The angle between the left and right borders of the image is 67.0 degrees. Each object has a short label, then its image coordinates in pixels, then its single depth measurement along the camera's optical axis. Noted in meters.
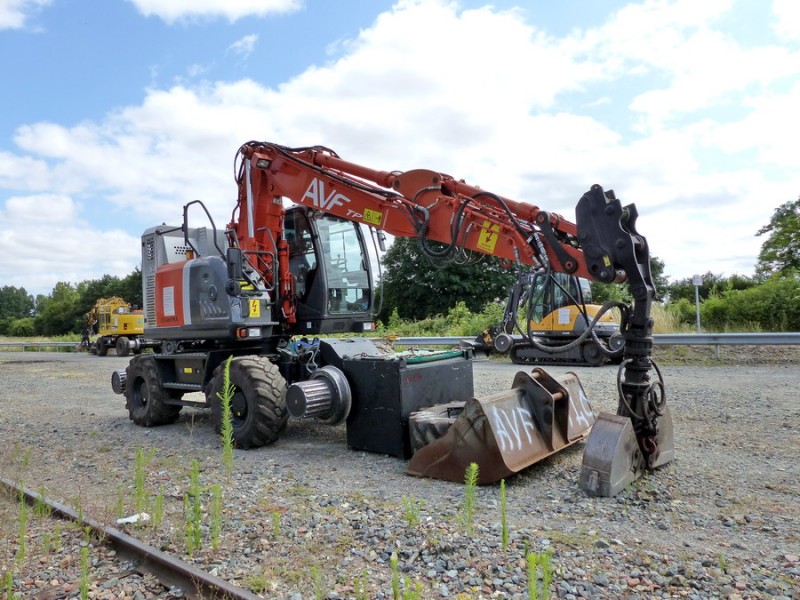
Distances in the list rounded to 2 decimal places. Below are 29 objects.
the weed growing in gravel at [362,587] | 2.85
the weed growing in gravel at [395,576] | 2.78
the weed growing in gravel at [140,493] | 4.33
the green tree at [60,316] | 74.81
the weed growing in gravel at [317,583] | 2.95
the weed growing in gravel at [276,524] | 3.84
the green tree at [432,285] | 43.00
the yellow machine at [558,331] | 14.53
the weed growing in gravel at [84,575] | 3.02
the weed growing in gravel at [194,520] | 3.67
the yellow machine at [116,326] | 29.48
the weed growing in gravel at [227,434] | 4.05
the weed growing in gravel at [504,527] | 3.42
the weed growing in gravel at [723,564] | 3.19
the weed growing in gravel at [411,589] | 2.42
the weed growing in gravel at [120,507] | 4.32
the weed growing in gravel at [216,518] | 3.68
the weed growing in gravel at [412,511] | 3.87
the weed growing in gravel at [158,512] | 4.09
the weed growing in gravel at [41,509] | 4.41
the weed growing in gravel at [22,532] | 3.60
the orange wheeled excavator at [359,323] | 4.69
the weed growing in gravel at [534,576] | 2.50
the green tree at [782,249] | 29.34
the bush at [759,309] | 16.42
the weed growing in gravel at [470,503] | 3.74
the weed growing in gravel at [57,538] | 3.88
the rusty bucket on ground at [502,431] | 4.75
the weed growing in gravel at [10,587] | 3.04
